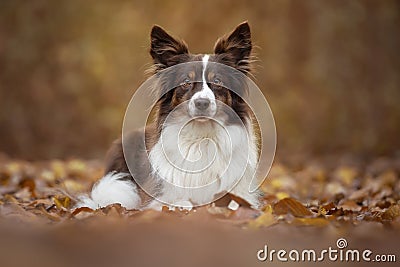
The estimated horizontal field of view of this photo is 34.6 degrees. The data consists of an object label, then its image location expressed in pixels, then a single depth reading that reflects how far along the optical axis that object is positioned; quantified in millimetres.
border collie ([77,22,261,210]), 4984
